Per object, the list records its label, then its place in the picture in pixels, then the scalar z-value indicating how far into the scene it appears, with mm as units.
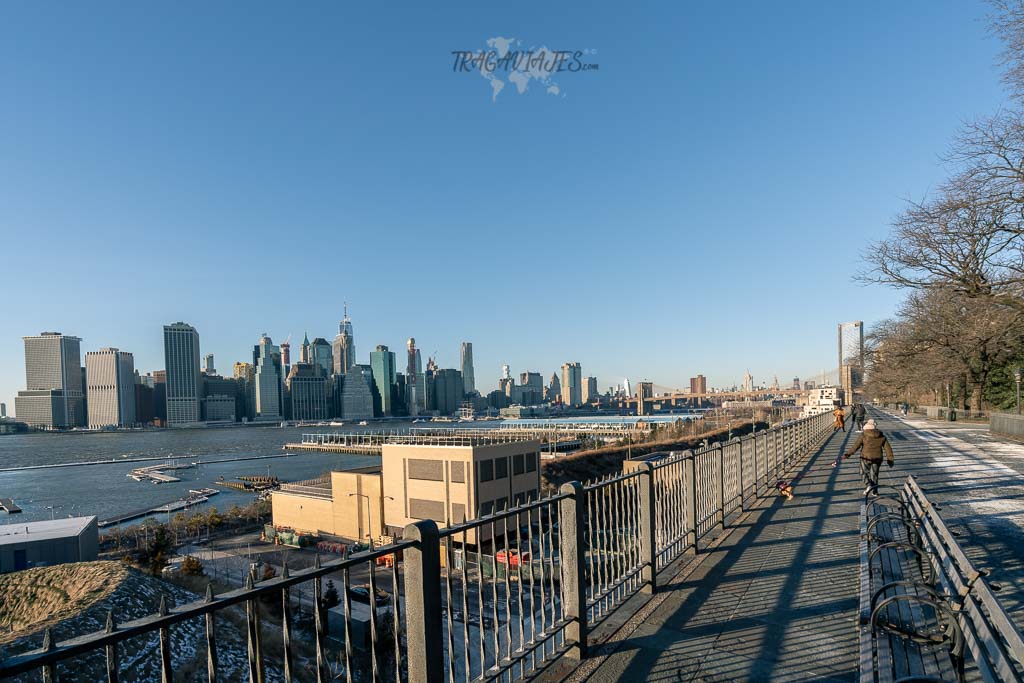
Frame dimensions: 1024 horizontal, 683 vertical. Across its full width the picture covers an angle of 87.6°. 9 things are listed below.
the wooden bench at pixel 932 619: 2650
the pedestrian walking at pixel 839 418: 25625
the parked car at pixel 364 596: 25719
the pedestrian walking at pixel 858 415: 28516
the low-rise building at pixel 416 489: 39188
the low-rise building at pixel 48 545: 36188
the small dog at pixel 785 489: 10219
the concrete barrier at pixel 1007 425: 20367
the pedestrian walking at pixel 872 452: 9516
